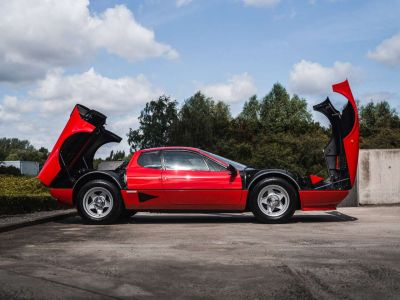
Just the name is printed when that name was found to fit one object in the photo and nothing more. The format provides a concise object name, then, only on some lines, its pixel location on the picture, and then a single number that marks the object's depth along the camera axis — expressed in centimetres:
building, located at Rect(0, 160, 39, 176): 8238
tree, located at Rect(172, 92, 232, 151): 6519
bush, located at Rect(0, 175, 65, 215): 1194
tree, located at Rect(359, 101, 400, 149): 5256
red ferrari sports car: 915
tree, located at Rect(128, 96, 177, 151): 7212
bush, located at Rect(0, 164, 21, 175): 3888
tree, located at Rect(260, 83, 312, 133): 7562
